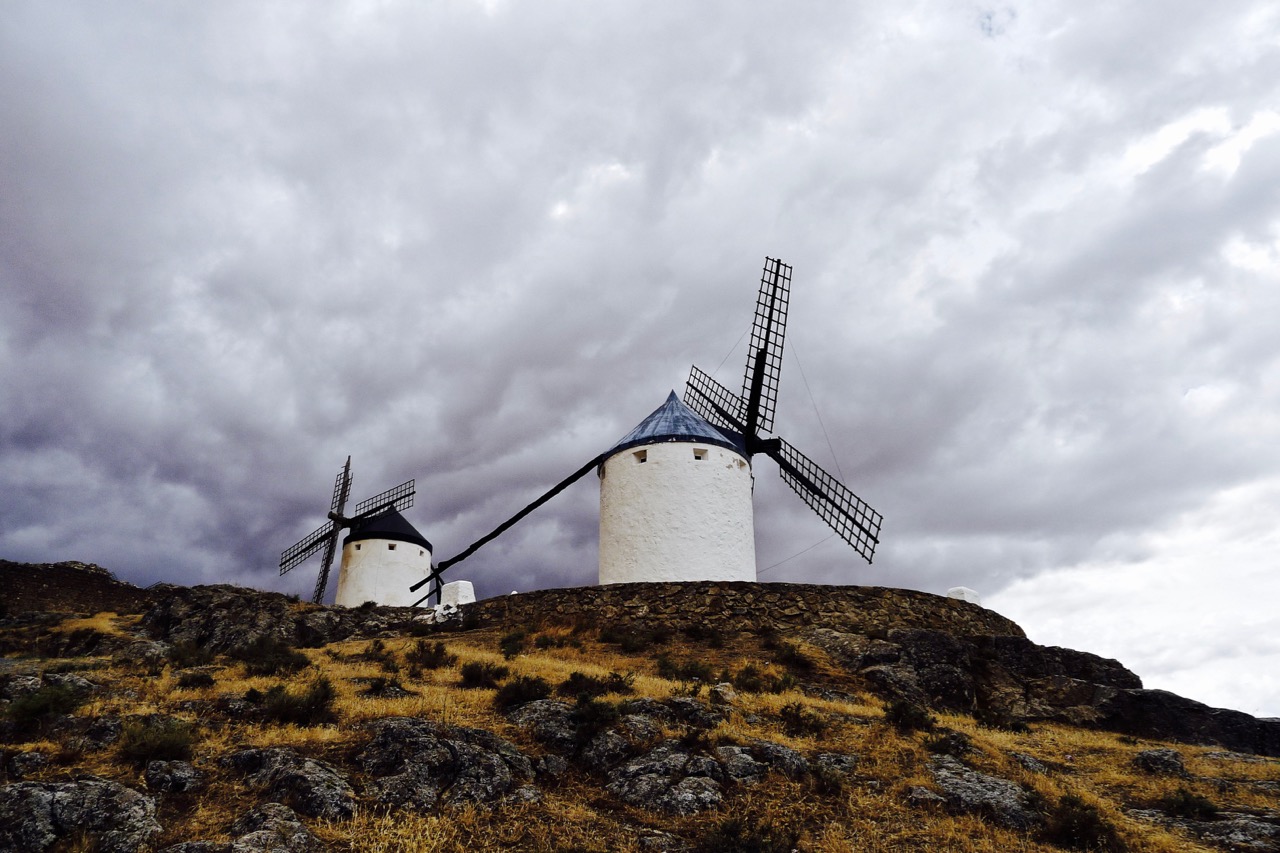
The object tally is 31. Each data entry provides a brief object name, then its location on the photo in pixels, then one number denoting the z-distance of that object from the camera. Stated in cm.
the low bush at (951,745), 1002
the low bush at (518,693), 1066
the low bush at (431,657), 1388
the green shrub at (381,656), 1349
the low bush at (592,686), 1150
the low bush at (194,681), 1098
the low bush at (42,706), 855
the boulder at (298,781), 698
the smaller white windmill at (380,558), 3225
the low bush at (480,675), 1210
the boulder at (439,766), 752
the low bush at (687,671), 1373
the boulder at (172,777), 719
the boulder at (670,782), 793
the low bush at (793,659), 1526
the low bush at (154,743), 768
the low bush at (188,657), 1330
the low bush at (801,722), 1051
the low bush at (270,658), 1234
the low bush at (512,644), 1551
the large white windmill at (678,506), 2111
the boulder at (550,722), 938
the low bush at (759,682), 1314
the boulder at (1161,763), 1038
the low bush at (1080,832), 753
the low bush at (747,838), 675
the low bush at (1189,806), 861
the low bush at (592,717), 944
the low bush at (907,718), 1120
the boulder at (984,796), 809
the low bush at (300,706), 930
